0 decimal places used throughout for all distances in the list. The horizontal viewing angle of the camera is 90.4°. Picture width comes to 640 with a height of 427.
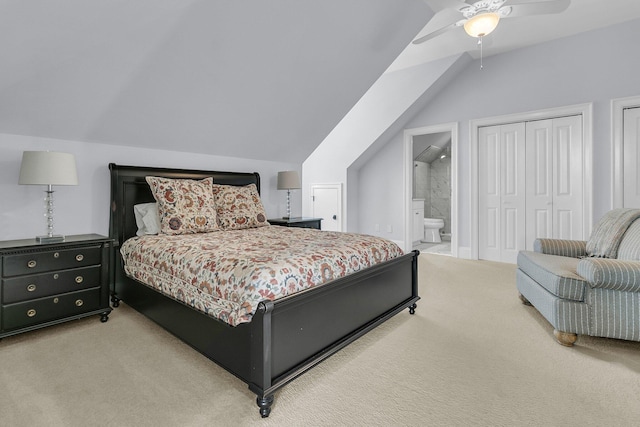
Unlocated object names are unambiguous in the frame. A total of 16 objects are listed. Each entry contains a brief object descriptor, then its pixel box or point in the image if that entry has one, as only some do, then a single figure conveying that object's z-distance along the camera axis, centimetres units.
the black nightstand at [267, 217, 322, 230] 413
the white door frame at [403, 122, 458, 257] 483
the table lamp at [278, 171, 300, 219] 436
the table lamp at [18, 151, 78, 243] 231
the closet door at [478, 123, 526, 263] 440
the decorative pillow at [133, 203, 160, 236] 289
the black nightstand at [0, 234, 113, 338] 213
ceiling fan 224
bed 148
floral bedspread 159
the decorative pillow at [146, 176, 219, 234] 280
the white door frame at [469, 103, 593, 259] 385
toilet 641
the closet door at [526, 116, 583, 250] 399
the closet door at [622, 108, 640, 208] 362
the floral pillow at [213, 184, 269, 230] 328
